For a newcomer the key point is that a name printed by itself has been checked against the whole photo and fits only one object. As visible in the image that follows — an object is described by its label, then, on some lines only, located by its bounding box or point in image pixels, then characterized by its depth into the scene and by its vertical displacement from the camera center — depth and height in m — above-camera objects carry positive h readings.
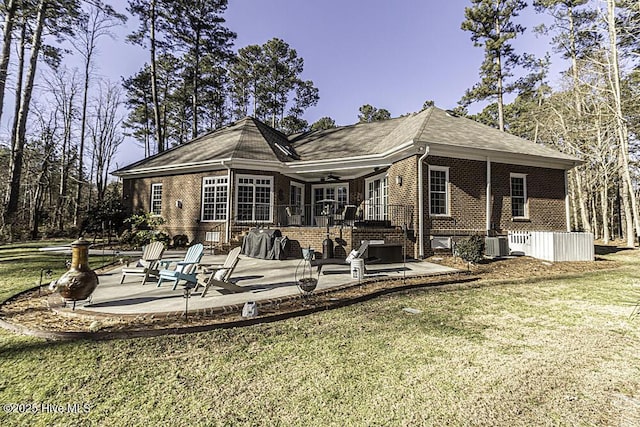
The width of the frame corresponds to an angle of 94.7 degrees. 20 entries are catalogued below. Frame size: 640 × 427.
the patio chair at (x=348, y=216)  10.63 +0.23
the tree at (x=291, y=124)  30.44 +10.16
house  10.68 +1.73
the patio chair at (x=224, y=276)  5.54 -1.08
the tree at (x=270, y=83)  27.84 +13.69
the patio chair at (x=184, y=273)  5.75 -1.01
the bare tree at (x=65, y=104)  22.69 +9.40
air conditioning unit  10.28 -0.82
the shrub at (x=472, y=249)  8.77 -0.81
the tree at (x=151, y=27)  19.02 +12.87
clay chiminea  4.36 -0.86
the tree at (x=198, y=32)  20.22 +13.68
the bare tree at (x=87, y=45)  21.42 +13.21
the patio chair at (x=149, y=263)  6.45 -0.95
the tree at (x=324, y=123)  34.25 +11.61
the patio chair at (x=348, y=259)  7.28 -1.15
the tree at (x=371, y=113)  33.75 +12.65
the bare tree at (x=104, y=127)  24.67 +8.08
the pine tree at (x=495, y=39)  19.62 +12.45
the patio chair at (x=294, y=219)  13.17 +0.14
